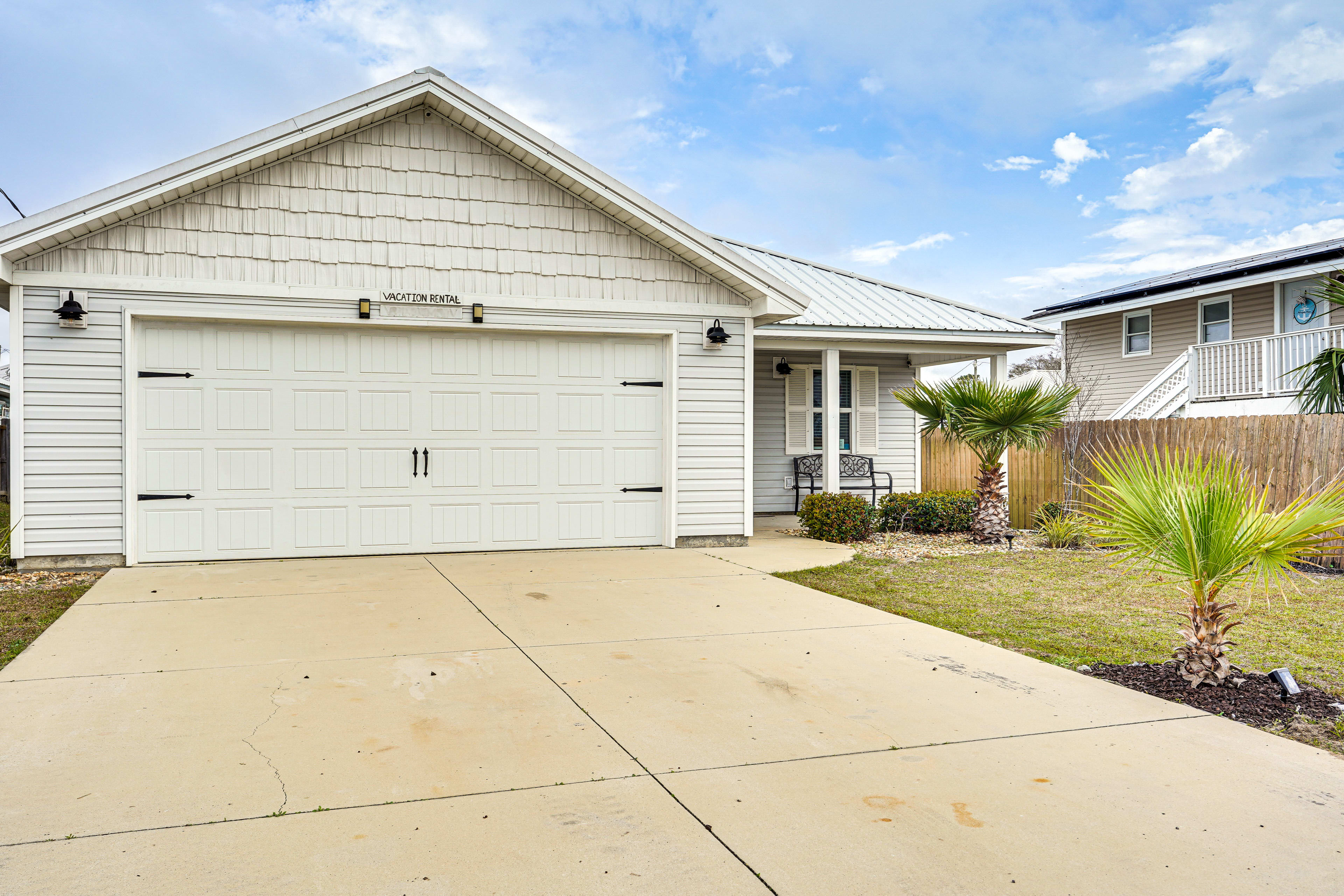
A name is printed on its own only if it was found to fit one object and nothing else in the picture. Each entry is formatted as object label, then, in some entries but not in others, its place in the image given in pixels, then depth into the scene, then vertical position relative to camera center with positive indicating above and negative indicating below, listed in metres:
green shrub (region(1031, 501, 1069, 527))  12.52 -0.77
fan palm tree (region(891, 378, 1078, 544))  10.91 +0.48
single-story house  8.25 +1.07
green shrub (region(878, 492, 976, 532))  12.45 -0.78
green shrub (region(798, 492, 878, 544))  11.16 -0.78
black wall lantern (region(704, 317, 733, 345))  9.85 +1.34
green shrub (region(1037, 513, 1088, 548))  11.16 -0.98
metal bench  14.34 -0.22
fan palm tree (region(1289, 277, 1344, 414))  9.62 +0.90
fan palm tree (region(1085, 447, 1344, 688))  4.27 -0.36
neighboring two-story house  15.67 +2.53
